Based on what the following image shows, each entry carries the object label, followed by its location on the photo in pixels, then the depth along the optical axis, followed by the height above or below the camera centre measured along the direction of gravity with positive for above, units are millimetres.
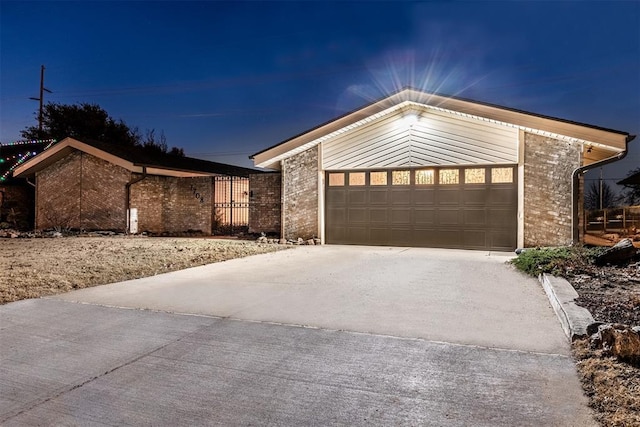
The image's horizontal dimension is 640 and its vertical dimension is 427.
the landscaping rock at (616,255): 7452 -572
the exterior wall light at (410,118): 11664 +2880
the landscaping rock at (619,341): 3115 -909
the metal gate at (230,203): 16719 +670
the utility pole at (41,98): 37312 +10715
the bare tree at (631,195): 28438 +1934
